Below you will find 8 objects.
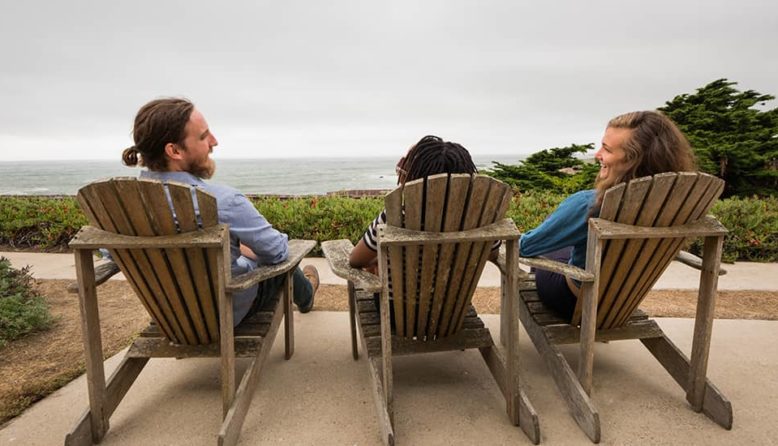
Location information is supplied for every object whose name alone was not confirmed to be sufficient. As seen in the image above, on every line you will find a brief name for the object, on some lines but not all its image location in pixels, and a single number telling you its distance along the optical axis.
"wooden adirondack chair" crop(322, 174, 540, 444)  1.93
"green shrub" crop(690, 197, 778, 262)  5.44
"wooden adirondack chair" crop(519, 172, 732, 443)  2.03
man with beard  2.23
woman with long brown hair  2.24
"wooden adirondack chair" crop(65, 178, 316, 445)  1.87
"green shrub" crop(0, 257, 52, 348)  3.27
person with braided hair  2.14
